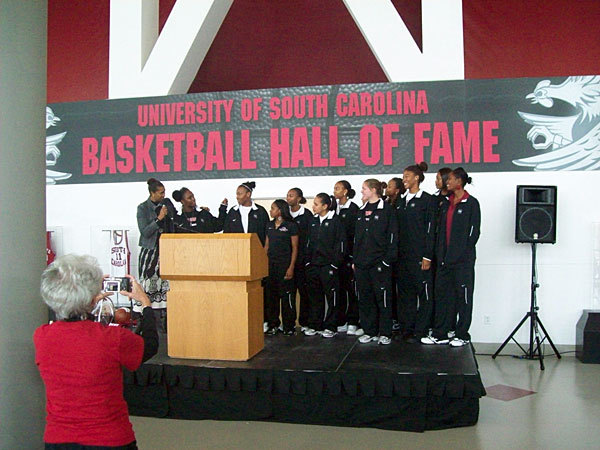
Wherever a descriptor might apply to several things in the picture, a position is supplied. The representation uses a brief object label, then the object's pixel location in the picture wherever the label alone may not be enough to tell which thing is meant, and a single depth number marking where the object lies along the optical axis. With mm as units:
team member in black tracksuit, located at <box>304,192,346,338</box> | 5371
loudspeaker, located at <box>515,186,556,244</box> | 5477
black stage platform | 3676
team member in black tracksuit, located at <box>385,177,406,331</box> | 5422
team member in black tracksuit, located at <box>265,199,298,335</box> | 5531
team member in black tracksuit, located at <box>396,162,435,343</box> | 5055
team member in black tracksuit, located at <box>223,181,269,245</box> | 5871
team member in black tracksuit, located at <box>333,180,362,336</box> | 5668
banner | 5996
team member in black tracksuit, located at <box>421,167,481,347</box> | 4828
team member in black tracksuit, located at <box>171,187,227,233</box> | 6348
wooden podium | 3898
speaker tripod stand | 5480
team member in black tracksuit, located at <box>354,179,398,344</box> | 4934
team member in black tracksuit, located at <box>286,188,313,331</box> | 5793
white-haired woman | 1770
